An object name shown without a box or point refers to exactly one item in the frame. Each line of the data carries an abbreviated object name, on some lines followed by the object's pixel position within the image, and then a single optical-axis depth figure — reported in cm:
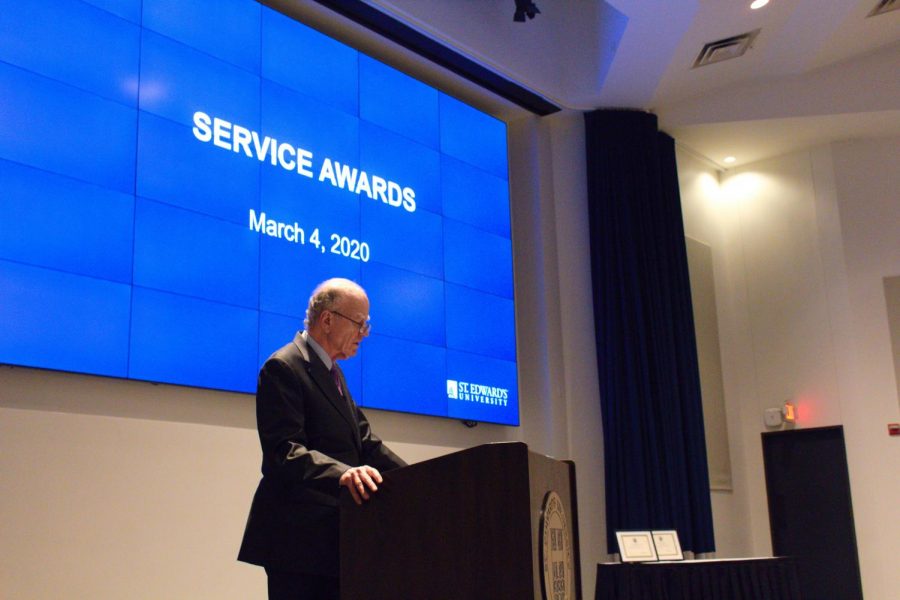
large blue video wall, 376
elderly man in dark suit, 233
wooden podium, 203
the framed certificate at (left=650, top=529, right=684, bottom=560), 497
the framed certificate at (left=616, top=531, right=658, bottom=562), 482
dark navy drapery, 623
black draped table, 464
